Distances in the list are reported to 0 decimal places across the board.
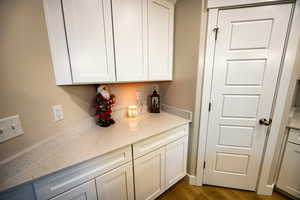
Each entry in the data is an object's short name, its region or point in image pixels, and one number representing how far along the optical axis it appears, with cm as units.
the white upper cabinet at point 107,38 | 92
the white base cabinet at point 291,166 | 135
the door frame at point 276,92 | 117
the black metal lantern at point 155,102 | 179
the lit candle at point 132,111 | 161
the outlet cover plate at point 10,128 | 71
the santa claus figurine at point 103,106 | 126
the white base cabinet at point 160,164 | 117
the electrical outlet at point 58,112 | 100
